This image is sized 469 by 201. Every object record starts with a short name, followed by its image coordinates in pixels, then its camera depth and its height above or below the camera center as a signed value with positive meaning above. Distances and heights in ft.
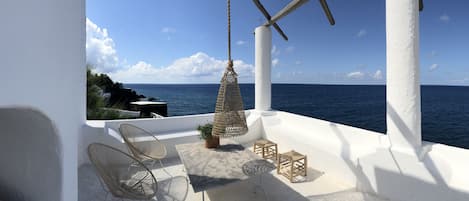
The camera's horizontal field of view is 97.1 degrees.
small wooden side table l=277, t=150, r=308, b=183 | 10.55 -3.52
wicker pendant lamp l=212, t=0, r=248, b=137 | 9.32 -0.41
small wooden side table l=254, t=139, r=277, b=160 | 13.35 -3.32
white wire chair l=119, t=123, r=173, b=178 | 10.38 -2.42
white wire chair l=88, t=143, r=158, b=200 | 6.79 -2.71
